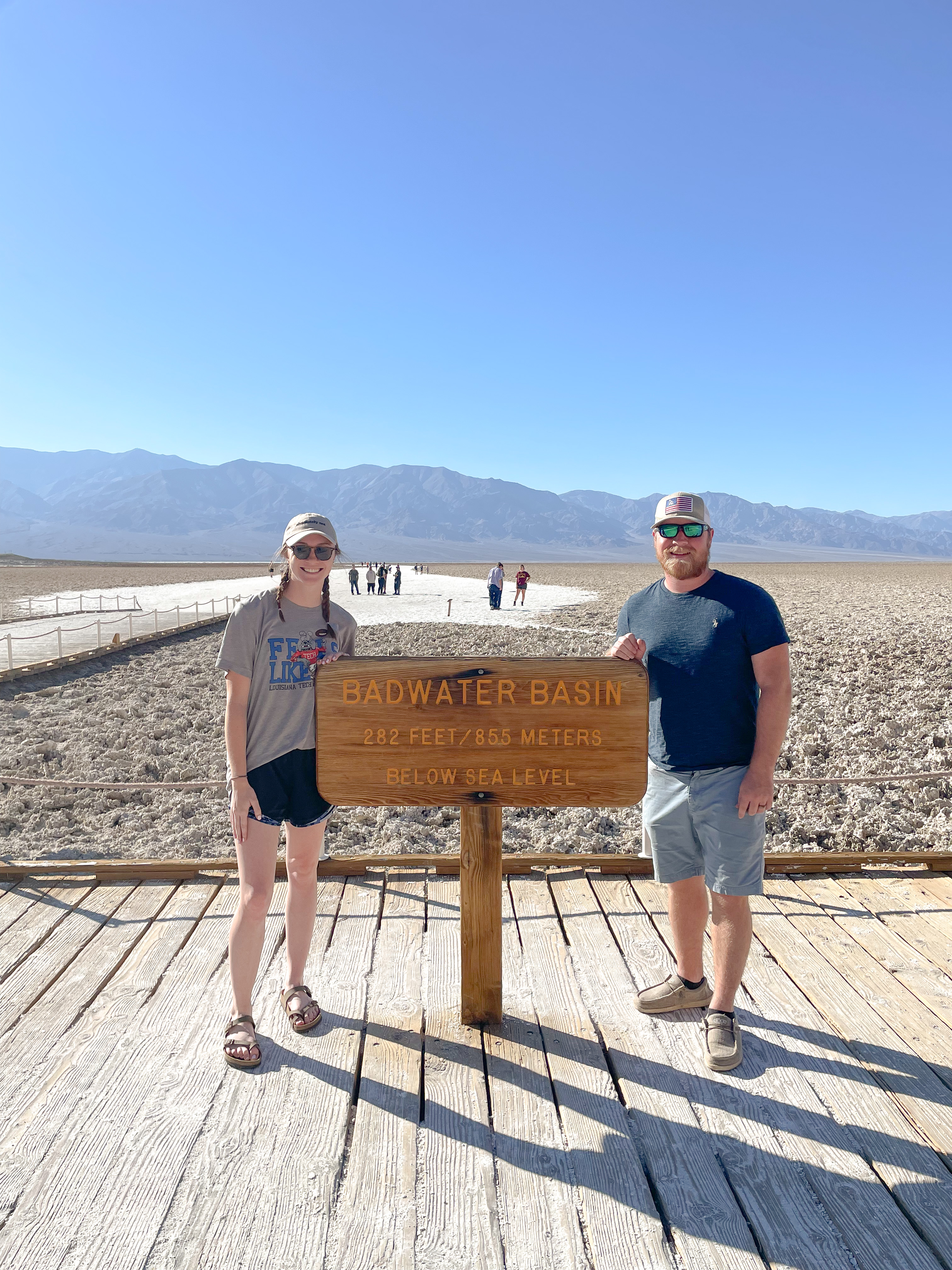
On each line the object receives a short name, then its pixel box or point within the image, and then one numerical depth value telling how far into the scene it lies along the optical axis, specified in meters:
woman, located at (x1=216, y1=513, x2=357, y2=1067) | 2.59
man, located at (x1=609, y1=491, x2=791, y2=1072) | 2.55
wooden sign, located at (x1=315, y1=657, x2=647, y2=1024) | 2.55
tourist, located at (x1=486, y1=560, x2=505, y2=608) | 26.44
